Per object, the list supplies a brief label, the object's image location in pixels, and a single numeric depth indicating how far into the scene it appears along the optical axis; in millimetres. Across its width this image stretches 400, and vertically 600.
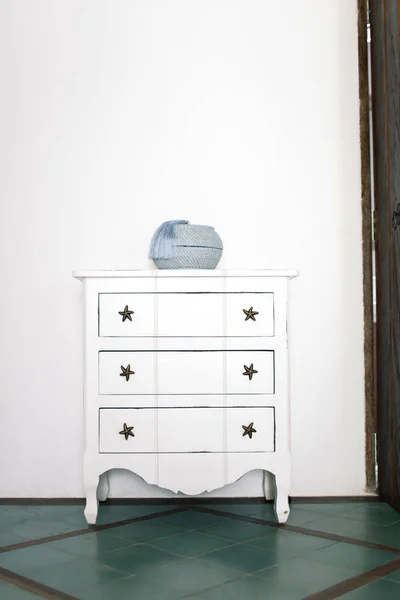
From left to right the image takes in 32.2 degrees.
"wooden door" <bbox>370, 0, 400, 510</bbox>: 2818
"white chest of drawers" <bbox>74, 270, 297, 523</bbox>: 2580
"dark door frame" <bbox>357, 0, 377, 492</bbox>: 3076
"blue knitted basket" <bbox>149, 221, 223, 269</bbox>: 2713
